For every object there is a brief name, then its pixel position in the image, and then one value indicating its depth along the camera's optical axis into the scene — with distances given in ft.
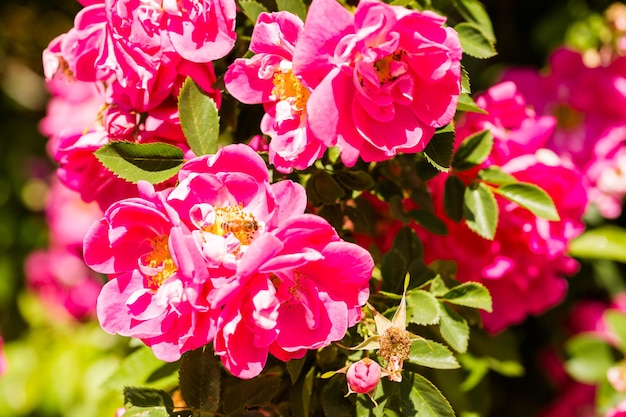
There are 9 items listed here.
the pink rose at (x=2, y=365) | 2.64
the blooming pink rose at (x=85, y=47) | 1.96
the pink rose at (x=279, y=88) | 1.81
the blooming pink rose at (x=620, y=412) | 2.15
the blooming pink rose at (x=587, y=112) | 2.50
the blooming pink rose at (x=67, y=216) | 3.15
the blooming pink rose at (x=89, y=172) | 2.00
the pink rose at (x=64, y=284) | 3.49
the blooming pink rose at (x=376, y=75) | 1.75
